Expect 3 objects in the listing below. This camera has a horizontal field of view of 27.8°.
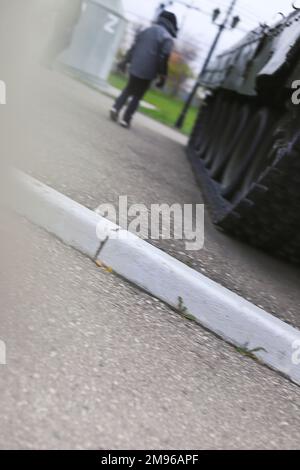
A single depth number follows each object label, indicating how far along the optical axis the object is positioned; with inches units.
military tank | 138.8
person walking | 332.2
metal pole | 698.2
